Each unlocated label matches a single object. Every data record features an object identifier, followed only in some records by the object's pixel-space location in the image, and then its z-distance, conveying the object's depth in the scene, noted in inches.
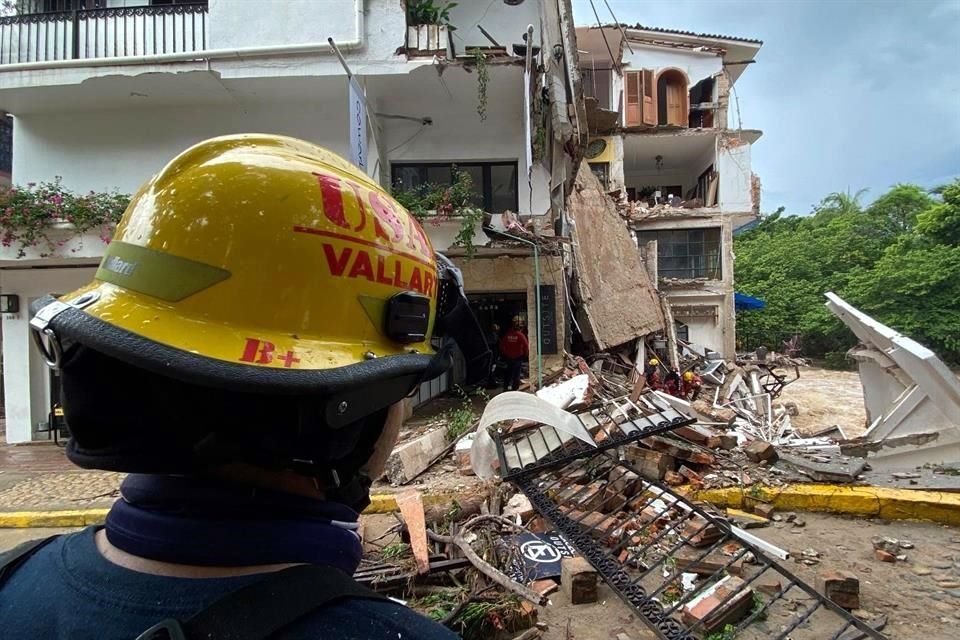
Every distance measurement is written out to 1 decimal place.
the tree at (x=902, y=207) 1052.5
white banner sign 277.4
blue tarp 817.5
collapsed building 687.1
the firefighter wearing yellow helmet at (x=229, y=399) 28.5
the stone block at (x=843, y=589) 120.0
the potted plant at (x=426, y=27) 314.2
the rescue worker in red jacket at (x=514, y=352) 374.6
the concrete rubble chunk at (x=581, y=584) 128.1
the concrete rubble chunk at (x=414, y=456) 228.5
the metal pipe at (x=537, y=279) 311.0
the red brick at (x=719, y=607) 110.7
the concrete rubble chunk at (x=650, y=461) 202.5
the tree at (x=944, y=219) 802.8
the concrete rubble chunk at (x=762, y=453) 212.7
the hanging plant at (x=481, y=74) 304.6
